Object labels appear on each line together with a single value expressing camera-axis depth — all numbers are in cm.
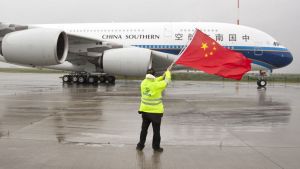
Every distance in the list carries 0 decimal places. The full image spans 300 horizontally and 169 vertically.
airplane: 1909
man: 641
